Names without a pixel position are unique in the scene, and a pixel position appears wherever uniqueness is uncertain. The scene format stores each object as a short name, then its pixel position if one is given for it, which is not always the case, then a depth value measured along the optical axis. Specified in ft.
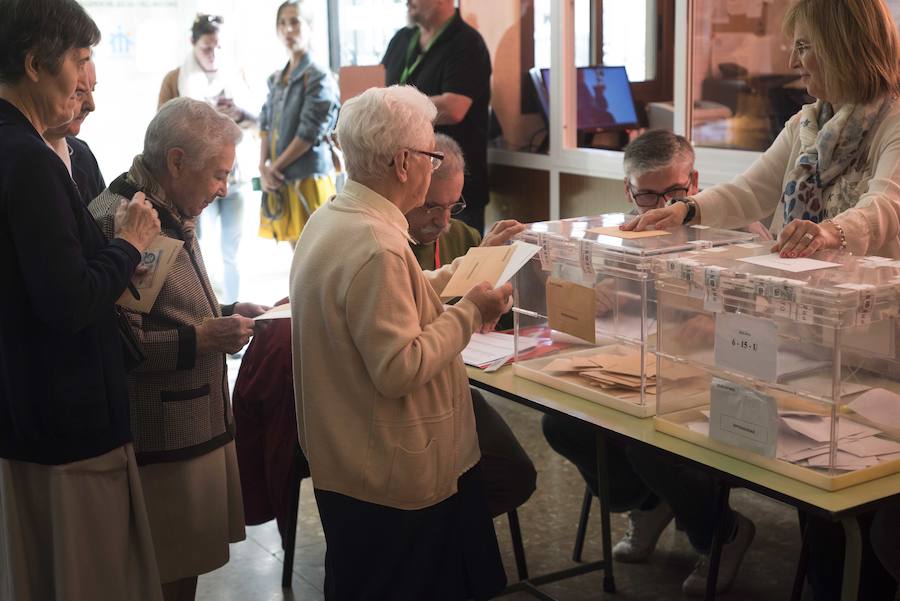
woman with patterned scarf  7.50
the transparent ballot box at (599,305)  7.72
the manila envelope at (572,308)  7.88
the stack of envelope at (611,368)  8.00
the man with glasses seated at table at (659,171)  10.10
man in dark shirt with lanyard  15.80
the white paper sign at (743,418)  6.59
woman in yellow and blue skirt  18.53
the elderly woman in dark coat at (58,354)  6.18
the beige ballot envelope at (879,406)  6.84
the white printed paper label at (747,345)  6.45
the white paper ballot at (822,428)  6.75
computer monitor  16.26
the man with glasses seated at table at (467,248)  9.09
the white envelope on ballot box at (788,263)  6.71
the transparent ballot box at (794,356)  6.31
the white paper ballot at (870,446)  6.61
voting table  6.18
